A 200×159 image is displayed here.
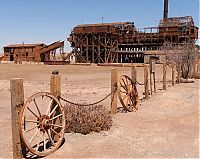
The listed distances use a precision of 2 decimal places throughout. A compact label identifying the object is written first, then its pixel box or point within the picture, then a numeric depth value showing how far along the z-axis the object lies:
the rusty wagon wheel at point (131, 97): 9.93
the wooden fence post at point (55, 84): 5.92
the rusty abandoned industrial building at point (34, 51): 55.69
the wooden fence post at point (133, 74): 11.15
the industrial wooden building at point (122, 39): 53.59
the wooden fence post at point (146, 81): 12.60
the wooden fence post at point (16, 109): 4.91
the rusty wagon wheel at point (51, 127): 5.46
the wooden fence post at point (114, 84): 9.02
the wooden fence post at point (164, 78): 16.16
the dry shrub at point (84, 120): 6.87
